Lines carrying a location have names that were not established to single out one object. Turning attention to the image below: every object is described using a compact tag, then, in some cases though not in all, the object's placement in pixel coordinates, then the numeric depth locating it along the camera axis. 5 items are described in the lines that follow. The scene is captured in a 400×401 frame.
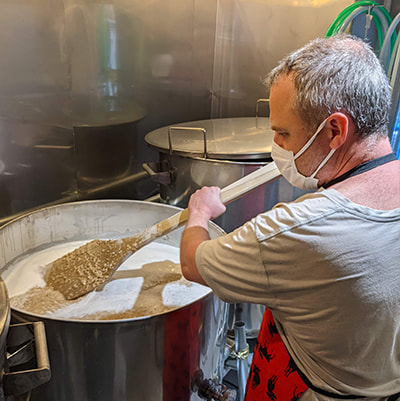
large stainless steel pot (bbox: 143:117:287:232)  1.36
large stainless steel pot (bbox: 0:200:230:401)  0.81
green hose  1.85
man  0.63
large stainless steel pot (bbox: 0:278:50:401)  0.60
